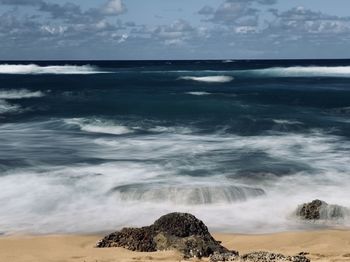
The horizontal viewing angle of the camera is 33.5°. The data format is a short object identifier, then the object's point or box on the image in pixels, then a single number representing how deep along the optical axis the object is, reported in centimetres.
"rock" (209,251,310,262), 900
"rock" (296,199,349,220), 1360
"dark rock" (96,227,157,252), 1020
